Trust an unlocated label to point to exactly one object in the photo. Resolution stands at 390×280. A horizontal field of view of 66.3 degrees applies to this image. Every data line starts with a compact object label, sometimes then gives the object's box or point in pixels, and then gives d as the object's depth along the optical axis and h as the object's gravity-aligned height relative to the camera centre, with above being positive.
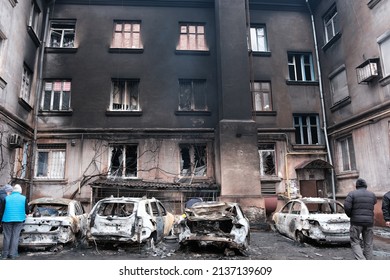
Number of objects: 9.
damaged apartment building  11.62 +4.20
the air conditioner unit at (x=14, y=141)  10.56 +2.04
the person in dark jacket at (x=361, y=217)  5.70 -0.49
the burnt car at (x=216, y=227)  6.65 -0.76
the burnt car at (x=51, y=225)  7.00 -0.64
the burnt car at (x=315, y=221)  7.54 -0.76
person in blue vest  6.40 -0.48
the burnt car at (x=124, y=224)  7.08 -0.67
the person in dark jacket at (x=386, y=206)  5.85 -0.30
